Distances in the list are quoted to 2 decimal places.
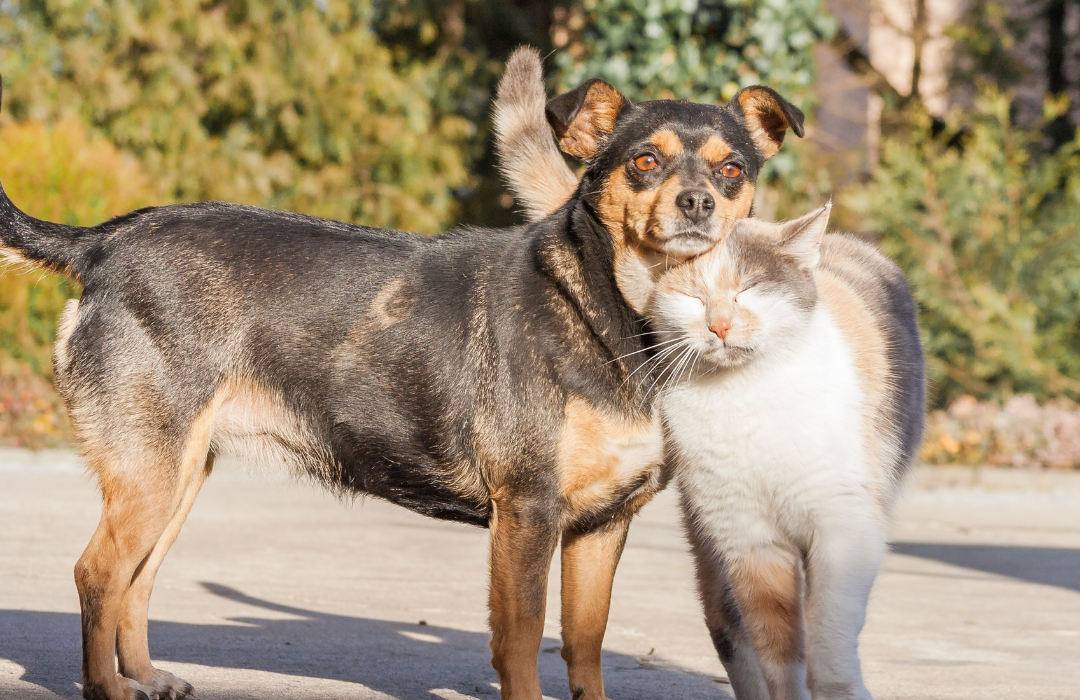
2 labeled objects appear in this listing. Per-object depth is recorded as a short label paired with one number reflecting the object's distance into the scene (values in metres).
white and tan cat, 3.20
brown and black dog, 3.45
